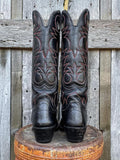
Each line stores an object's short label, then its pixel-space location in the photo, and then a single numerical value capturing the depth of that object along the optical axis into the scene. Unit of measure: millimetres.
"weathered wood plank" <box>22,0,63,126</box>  1229
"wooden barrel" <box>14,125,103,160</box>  645
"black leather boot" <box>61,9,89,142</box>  746
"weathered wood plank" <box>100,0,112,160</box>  1214
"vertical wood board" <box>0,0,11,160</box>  1229
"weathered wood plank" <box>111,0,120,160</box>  1221
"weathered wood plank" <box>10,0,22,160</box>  1225
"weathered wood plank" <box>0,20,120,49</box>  1169
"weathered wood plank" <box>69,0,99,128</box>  1217
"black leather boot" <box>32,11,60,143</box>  736
